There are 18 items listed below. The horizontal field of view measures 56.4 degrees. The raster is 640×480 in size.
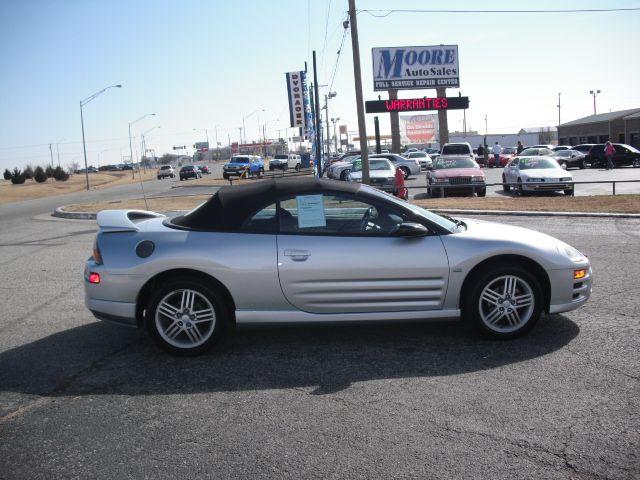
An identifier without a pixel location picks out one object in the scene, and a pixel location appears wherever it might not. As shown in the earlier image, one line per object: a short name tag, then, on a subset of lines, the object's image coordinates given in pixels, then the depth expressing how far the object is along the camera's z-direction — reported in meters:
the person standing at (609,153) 34.75
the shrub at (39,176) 73.50
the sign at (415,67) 45.00
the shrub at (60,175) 78.24
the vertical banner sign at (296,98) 48.50
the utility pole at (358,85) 18.72
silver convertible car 4.99
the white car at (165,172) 70.94
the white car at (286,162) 65.62
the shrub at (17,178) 68.54
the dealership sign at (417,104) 38.50
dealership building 55.16
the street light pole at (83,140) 50.71
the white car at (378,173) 23.48
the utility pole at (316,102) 40.48
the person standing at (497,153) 44.72
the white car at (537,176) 19.73
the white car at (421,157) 47.88
